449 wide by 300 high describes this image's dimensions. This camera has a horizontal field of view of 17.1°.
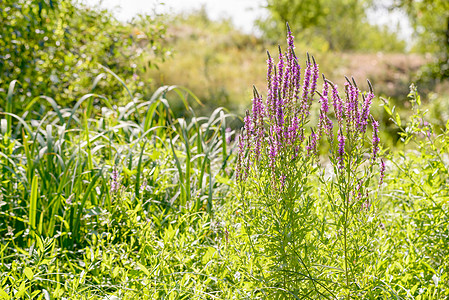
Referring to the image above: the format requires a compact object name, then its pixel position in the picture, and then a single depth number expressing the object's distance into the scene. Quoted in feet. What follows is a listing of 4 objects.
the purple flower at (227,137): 16.78
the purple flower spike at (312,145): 12.17
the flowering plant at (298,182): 12.00
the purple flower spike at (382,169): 12.54
